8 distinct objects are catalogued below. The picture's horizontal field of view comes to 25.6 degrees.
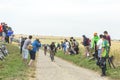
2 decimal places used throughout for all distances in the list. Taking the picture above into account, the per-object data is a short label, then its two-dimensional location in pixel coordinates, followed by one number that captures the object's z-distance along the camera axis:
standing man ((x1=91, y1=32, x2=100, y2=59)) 19.85
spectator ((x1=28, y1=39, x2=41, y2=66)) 18.35
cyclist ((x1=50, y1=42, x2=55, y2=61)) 24.05
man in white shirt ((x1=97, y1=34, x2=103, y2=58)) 16.68
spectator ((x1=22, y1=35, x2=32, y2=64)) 18.87
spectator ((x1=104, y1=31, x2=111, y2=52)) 16.74
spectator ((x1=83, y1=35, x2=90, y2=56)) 22.80
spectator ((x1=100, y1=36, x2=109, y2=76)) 14.88
